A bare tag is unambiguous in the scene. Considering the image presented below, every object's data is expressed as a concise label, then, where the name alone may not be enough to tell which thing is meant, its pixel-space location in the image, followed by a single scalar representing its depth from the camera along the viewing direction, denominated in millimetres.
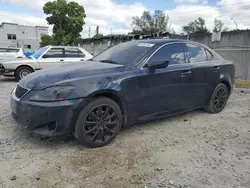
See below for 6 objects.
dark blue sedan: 2645
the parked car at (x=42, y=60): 7914
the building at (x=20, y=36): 42000
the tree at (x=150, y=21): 52125
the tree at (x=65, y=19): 27328
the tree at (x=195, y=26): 45969
